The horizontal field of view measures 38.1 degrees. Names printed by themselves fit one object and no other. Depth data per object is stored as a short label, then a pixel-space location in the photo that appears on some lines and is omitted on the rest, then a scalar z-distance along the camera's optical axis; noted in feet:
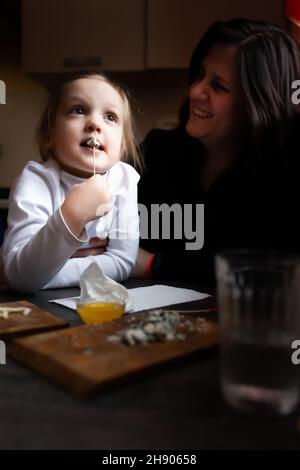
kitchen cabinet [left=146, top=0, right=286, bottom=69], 8.13
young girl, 3.08
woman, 4.50
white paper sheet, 2.76
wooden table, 1.24
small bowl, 2.30
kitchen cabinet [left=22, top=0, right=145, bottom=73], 8.54
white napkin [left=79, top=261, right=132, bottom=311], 2.60
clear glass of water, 1.39
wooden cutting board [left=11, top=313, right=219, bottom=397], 1.52
